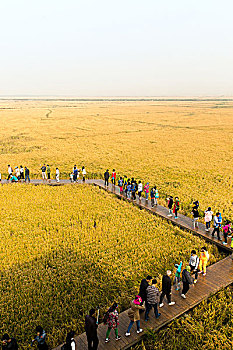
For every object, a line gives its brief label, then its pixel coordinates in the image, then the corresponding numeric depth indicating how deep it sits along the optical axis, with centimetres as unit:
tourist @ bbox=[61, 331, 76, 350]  570
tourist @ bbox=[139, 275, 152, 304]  740
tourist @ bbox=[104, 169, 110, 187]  1961
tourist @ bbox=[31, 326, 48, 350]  591
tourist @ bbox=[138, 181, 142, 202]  1699
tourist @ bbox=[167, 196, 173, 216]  1438
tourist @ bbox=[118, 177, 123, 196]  1853
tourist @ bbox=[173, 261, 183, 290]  847
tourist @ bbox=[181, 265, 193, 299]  786
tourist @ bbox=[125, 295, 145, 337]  665
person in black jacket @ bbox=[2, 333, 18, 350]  570
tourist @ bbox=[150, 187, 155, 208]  1560
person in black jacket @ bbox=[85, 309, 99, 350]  613
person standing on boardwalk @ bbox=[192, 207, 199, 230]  1283
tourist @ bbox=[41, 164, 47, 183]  2098
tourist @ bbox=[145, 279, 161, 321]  709
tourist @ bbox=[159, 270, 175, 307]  753
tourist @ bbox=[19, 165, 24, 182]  2195
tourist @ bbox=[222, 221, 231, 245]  1116
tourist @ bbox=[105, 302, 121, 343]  648
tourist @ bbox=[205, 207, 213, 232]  1218
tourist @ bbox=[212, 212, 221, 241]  1153
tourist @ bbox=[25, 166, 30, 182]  2105
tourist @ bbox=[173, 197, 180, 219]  1345
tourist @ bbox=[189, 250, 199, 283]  891
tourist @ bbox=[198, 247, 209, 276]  903
